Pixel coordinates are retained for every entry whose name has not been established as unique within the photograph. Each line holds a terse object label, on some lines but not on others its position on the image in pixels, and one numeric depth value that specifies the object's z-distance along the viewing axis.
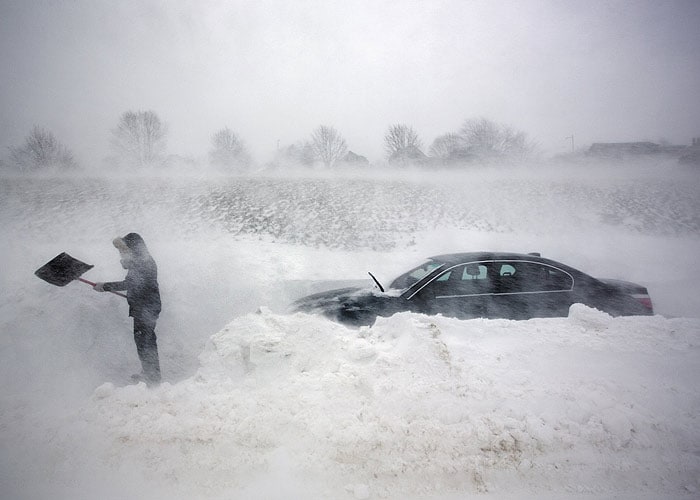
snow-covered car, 4.05
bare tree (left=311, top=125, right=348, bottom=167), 35.44
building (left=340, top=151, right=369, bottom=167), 28.79
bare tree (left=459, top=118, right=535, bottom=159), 34.64
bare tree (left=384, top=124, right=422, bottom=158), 38.34
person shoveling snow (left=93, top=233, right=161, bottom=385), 3.53
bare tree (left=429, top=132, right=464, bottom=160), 37.91
